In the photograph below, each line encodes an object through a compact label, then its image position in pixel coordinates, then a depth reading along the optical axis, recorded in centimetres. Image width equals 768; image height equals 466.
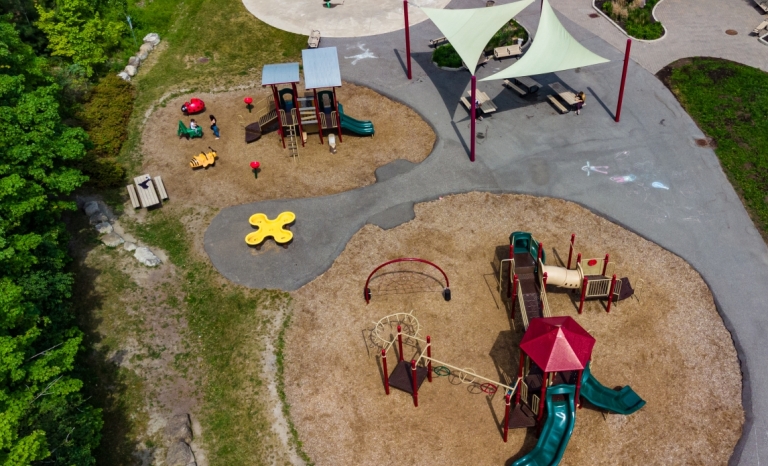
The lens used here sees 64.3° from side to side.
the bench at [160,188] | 2569
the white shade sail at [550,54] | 2623
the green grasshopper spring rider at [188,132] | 2864
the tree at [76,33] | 3222
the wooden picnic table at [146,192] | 2538
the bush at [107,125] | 2623
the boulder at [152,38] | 3534
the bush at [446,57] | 3241
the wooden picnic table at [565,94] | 2875
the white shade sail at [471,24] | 2692
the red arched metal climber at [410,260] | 2094
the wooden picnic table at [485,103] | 2890
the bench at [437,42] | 3381
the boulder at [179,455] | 1758
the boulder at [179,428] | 1816
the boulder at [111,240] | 2389
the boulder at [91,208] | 2502
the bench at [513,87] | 3008
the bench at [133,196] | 2541
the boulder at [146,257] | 2320
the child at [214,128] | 2900
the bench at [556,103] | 2892
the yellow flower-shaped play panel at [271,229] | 2342
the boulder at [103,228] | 2430
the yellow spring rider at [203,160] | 2727
